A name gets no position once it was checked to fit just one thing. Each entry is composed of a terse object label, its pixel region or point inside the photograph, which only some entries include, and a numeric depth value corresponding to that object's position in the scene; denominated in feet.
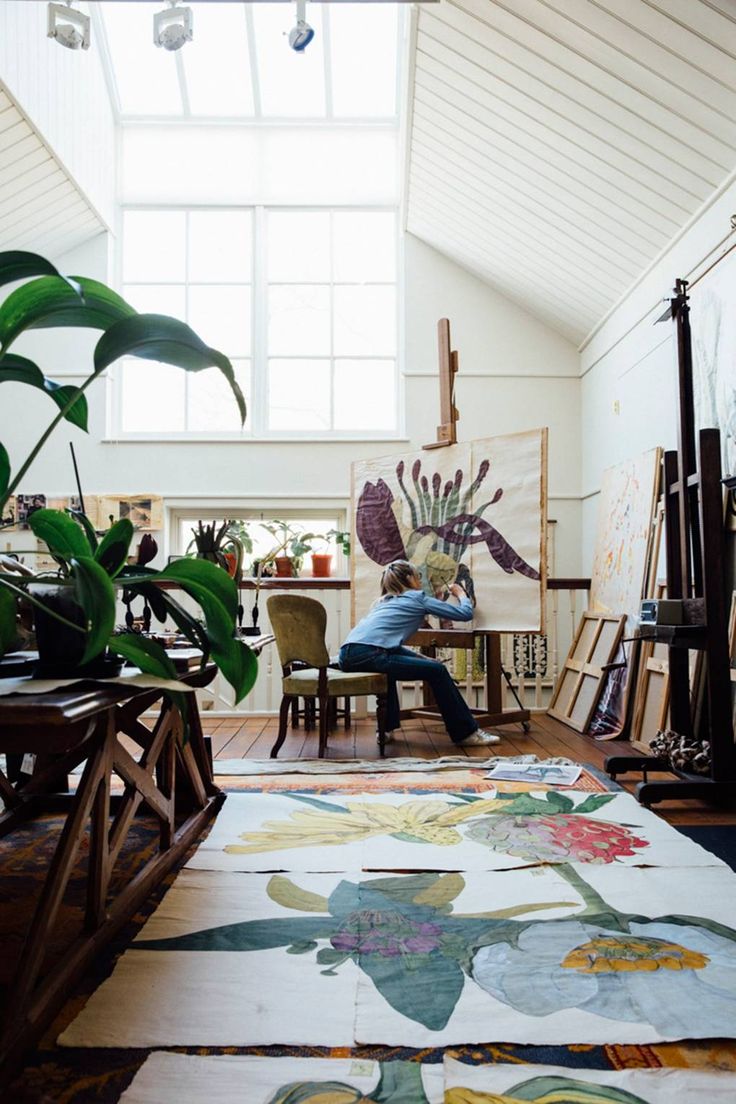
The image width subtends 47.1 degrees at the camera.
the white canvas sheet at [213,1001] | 4.59
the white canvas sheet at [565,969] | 4.63
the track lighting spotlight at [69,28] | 14.80
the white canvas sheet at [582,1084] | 3.98
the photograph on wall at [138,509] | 22.43
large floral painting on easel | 14.57
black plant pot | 5.44
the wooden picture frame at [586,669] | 15.51
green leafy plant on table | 4.50
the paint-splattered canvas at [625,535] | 15.21
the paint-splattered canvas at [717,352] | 11.86
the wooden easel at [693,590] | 10.01
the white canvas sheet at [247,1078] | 4.02
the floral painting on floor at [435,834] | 7.52
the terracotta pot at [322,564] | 21.63
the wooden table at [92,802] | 4.49
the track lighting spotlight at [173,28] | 14.93
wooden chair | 13.20
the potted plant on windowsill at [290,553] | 20.48
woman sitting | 13.73
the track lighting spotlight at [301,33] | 14.53
